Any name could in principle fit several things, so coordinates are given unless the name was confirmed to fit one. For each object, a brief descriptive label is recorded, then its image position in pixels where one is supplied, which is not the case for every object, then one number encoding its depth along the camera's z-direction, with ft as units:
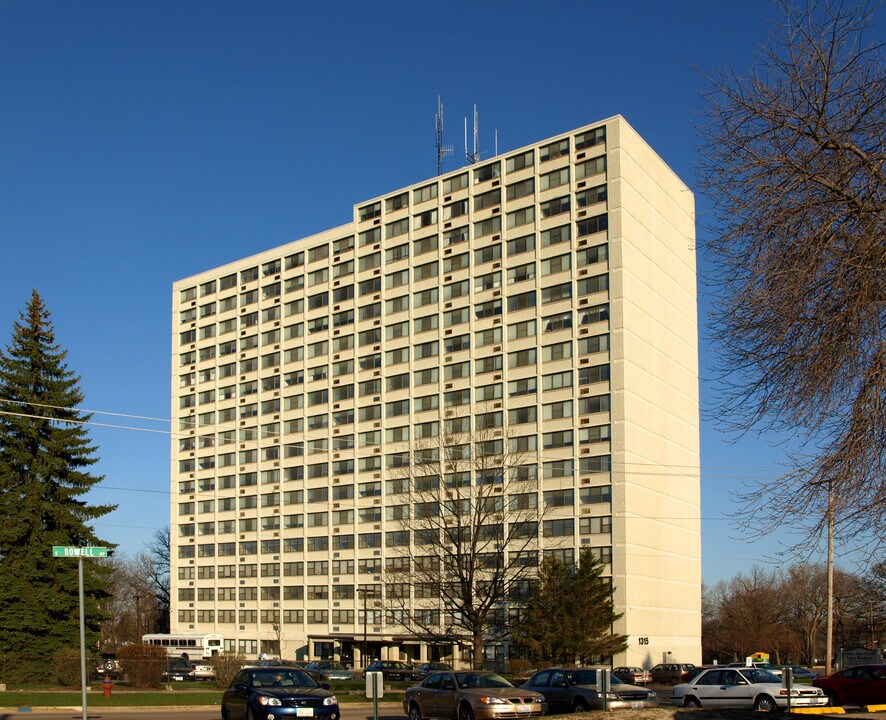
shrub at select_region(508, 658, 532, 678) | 218.65
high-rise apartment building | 268.62
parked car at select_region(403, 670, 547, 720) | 82.12
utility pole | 163.18
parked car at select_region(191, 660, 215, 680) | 201.60
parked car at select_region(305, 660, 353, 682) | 195.39
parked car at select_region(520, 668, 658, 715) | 96.58
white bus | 284.41
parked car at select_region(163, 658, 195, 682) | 186.76
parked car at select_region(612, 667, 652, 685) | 197.57
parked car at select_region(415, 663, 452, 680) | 198.29
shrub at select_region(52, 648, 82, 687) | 158.81
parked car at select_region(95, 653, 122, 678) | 182.80
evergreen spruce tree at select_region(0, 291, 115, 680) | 170.50
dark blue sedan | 69.67
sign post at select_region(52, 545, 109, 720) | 60.44
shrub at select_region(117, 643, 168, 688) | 156.46
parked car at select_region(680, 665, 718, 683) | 194.78
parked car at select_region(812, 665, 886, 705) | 108.58
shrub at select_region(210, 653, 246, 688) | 148.05
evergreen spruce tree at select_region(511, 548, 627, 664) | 208.44
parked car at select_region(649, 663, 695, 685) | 223.92
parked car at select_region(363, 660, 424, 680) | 206.95
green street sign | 60.44
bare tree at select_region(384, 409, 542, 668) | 169.46
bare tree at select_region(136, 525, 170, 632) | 416.87
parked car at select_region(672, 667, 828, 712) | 102.53
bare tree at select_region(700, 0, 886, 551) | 48.49
